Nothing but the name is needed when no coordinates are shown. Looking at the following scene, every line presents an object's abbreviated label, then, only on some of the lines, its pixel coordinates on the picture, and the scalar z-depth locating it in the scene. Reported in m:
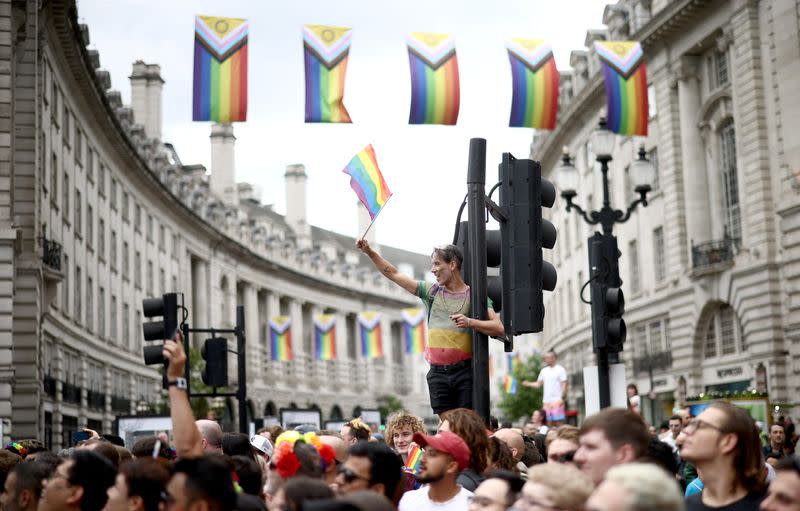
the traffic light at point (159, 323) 12.52
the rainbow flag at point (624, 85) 27.09
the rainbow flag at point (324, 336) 68.75
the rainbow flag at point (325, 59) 23.06
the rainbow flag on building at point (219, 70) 22.98
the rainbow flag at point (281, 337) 66.66
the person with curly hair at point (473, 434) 8.95
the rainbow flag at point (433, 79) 23.05
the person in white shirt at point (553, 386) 22.66
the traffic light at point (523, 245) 10.36
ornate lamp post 13.48
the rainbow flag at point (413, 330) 77.38
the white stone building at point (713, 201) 38.94
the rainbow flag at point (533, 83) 24.22
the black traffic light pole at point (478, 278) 10.10
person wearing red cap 8.22
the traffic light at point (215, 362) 23.09
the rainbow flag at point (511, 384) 58.88
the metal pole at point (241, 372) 25.44
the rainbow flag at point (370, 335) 73.31
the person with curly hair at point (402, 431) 11.98
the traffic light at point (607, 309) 13.53
